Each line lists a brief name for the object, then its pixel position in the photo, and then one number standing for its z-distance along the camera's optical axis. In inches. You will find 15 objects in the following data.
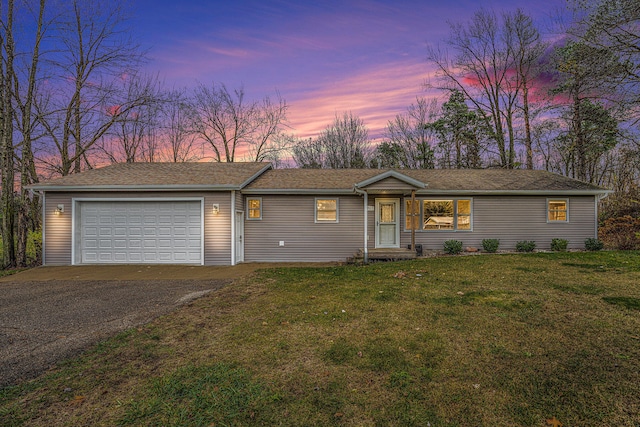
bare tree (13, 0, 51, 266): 401.7
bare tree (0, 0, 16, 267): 390.9
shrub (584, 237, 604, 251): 454.3
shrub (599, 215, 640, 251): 473.2
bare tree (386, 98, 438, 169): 882.8
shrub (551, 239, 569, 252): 457.7
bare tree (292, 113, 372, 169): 946.1
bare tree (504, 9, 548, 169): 775.1
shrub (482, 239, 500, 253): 453.7
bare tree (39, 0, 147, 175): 538.3
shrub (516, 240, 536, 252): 456.1
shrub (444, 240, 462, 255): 450.6
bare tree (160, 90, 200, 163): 832.7
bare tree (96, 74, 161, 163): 635.5
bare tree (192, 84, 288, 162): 871.7
